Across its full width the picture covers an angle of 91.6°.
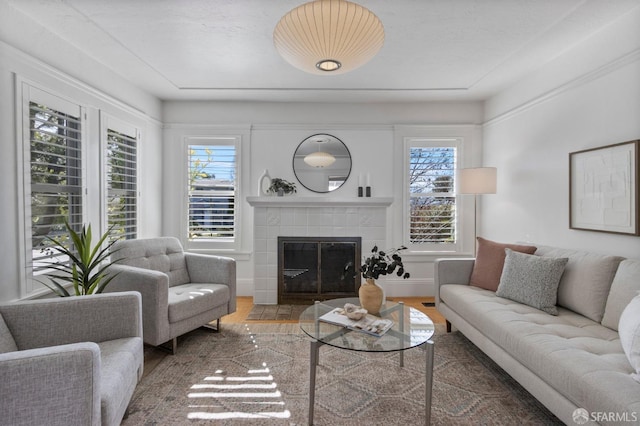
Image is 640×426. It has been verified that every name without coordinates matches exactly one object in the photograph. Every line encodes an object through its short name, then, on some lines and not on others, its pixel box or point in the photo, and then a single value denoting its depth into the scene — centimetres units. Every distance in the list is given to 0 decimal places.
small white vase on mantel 395
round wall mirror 416
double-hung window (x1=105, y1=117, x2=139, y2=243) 317
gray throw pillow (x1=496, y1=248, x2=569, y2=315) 224
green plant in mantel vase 393
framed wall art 218
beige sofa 133
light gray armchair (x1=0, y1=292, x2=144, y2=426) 116
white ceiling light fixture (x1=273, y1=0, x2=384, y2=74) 146
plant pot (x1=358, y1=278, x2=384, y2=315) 215
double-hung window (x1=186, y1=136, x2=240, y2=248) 418
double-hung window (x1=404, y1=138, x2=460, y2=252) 419
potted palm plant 222
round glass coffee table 170
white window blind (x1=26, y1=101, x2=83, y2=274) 230
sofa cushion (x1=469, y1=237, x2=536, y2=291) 272
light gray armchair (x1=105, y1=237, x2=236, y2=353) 237
